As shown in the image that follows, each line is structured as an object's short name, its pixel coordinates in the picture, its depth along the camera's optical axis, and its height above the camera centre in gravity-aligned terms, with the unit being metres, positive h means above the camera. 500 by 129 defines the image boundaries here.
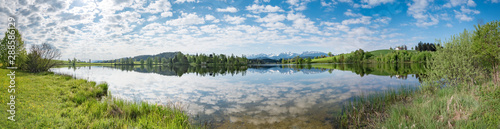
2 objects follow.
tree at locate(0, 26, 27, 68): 35.03 +2.31
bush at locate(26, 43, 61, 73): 33.91 +1.00
